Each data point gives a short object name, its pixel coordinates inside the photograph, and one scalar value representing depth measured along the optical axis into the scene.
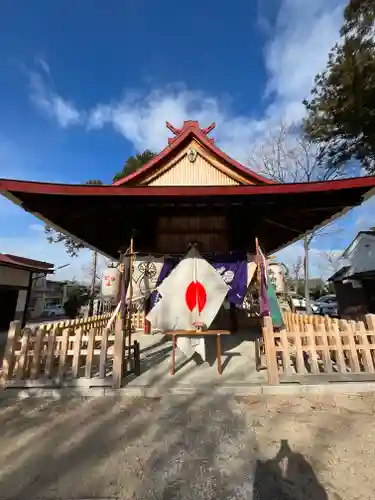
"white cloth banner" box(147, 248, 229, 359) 5.33
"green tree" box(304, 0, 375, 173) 10.64
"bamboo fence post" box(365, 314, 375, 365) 4.77
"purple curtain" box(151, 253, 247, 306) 5.64
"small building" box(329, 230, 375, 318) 13.94
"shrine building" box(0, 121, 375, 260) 4.78
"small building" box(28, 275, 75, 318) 29.58
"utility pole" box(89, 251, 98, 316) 22.36
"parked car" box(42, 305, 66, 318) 32.56
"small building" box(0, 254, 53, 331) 10.13
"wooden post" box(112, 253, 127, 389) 4.50
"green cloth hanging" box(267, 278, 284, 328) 5.06
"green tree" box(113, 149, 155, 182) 20.77
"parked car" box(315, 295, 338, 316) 23.89
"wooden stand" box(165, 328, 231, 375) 5.27
